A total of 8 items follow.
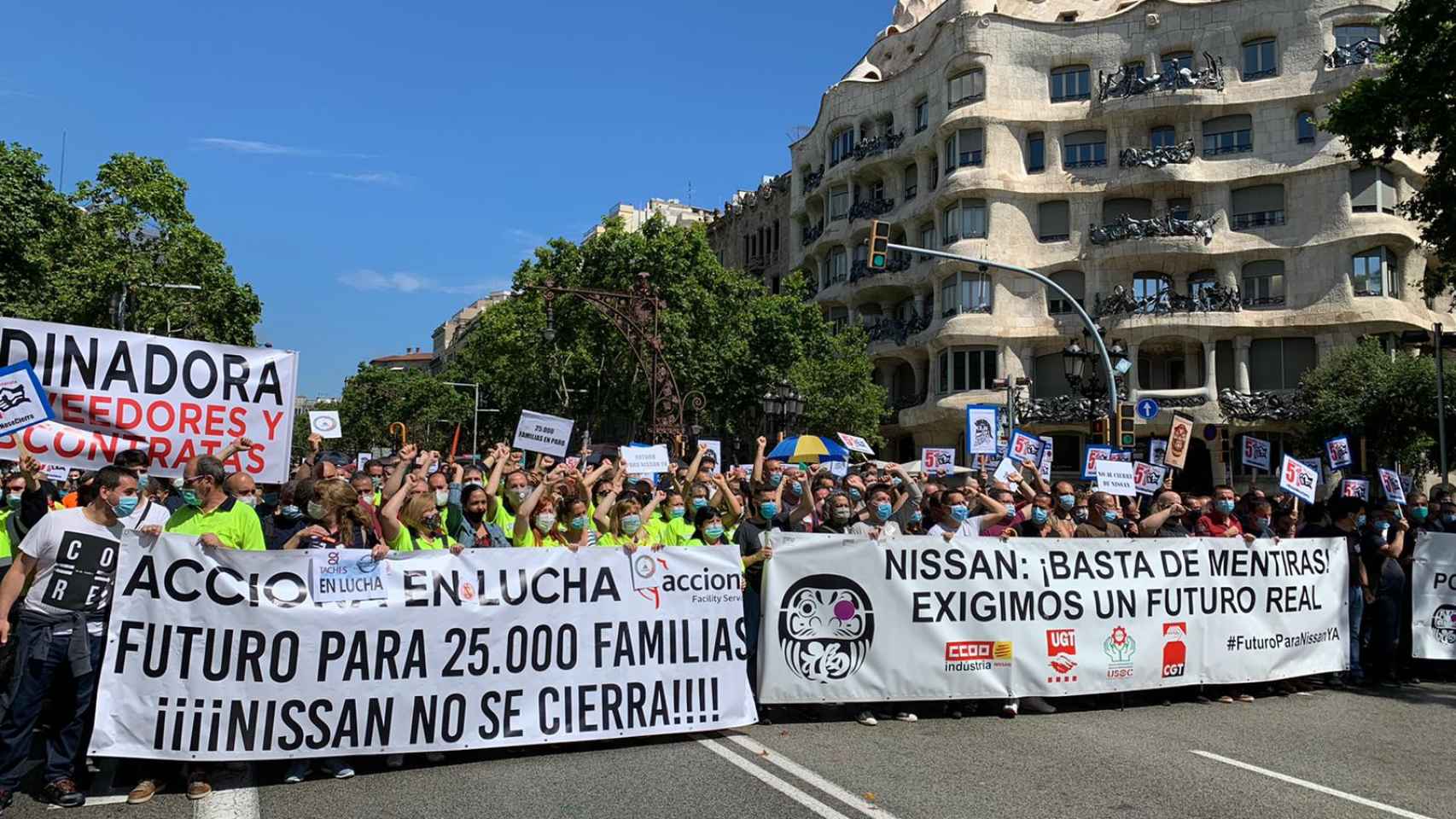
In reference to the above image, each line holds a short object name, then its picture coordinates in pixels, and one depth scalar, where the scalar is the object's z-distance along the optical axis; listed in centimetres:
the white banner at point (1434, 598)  1052
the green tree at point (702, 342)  4041
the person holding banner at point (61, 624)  574
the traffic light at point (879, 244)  1861
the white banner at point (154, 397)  765
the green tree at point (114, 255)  3177
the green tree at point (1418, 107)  1550
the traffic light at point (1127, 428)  2693
